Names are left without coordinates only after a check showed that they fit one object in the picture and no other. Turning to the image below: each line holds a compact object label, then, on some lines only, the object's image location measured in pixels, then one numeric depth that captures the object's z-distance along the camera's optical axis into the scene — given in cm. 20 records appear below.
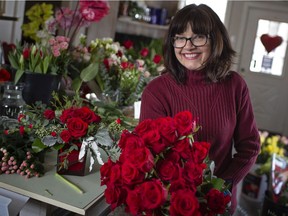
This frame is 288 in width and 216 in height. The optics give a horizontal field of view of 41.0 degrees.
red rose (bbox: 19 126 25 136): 120
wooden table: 100
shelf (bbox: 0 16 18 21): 221
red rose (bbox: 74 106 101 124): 111
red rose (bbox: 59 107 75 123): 111
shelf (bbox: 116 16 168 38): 434
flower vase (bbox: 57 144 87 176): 114
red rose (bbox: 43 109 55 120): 119
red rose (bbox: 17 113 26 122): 128
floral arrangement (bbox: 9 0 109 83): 169
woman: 125
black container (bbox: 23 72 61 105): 165
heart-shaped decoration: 317
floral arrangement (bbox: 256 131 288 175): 276
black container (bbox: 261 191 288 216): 221
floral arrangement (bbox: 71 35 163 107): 192
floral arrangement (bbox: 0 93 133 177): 111
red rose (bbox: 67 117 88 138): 108
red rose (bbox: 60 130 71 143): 109
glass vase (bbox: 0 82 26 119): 147
